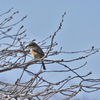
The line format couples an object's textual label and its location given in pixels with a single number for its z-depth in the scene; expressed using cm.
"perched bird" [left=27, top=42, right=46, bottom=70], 1442
